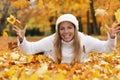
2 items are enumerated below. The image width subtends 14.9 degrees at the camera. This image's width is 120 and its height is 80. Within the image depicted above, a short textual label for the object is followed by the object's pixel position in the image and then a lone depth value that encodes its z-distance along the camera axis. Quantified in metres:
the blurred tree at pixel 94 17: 22.99
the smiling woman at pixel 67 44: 7.05
